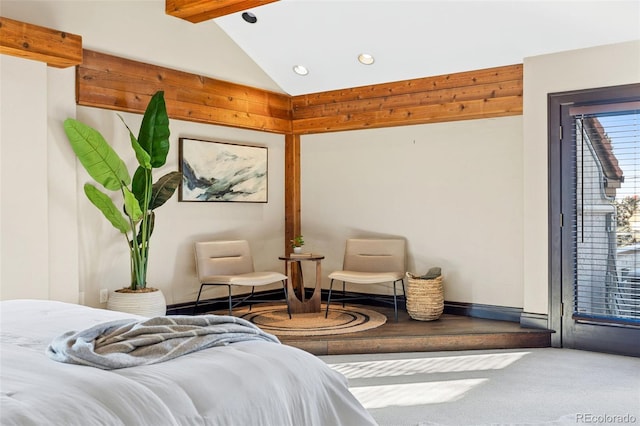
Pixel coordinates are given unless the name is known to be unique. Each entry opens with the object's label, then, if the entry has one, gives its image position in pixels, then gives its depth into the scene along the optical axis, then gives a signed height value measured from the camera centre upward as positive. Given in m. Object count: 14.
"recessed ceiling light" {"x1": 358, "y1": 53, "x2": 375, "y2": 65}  5.66 +1.48
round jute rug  4.94 -0.96
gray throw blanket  1.82 -0.42
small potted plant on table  5.96 -0.29
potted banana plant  4.52 +0.24
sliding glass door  4.52 -0.05
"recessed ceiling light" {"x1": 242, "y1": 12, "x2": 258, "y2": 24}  5.52 +1.84
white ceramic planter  4.65 -0.69
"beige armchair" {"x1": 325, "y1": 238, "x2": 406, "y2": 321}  5.81 -0.43
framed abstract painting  5.67 +0.43
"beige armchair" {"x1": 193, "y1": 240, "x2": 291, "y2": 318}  5.33 -0.49
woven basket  5.30 -0.76
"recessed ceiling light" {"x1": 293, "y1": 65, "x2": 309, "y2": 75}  6.12 +1.49
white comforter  1.51 -0.49
